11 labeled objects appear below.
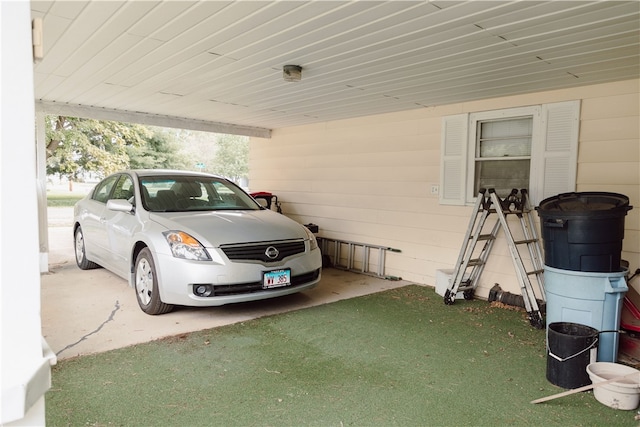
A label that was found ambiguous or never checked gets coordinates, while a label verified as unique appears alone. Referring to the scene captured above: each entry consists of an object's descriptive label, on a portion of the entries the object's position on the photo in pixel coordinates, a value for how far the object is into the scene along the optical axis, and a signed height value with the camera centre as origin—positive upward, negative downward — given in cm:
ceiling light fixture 392 +104
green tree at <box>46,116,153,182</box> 1411 +132
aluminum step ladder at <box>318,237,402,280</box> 615 -107
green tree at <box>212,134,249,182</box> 3120 +201
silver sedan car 385 -59
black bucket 279 -110
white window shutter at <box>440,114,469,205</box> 519 +35
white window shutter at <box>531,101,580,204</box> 429 +43
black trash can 304 -34
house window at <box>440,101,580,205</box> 436 +42
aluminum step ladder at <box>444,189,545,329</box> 411 -63
